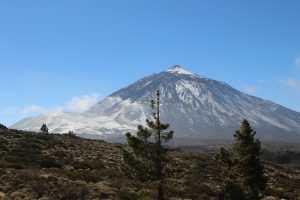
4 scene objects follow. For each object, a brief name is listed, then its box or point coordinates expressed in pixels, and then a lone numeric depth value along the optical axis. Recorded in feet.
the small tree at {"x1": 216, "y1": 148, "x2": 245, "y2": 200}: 105.81
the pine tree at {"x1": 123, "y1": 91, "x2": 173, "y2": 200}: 103.91
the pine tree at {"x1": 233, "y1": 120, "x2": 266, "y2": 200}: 116.26
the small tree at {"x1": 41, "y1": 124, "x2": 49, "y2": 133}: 346.64
